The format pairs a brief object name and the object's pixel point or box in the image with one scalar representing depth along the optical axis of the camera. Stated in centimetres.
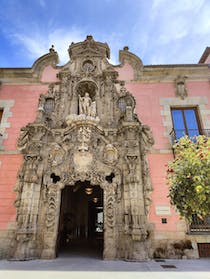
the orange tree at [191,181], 393
